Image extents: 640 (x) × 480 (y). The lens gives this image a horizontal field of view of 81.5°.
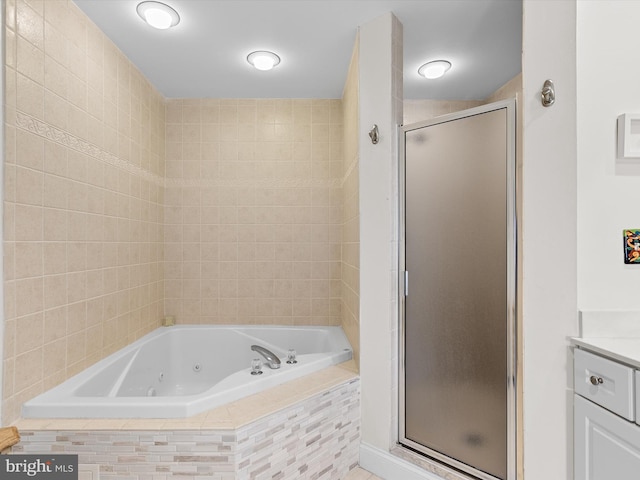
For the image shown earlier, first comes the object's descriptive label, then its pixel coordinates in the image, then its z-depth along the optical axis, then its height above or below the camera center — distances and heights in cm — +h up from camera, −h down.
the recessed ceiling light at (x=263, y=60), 230 +115
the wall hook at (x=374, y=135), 193 +56
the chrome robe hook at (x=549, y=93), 140 +56
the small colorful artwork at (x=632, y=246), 138 -1
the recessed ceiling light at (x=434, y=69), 243 +116
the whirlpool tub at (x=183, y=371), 150 -70
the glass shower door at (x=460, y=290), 160 -22
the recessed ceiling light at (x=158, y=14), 182 +114
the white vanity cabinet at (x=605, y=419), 110 -57
